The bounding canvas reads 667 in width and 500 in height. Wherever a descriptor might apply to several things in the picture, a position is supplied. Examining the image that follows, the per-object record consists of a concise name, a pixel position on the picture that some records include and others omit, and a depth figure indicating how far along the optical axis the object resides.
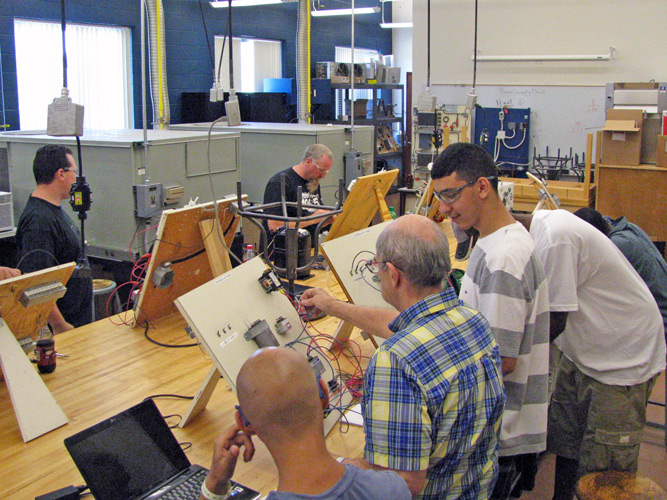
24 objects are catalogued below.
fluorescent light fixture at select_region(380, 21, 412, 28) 11.46
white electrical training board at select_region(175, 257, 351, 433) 1.96
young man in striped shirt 1.75
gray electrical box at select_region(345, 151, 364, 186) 5.88
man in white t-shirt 1.98
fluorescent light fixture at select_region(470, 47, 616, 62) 7.89
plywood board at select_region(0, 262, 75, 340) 2.07
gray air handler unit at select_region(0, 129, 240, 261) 4.30
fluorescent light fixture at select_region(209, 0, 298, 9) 7.30
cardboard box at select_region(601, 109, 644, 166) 5.92
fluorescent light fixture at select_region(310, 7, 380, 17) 9.52
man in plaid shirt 1.25
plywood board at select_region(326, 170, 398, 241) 3.60
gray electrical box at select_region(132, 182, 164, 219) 4.27
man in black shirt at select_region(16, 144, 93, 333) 3.38
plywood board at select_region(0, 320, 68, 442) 1.98
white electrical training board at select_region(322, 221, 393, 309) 2.59
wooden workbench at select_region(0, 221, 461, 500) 1.79
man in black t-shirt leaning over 4.12
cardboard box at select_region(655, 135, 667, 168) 5.64
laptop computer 1.59
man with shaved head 1.10
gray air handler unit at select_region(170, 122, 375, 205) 5.58
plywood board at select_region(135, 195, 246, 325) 2.78
